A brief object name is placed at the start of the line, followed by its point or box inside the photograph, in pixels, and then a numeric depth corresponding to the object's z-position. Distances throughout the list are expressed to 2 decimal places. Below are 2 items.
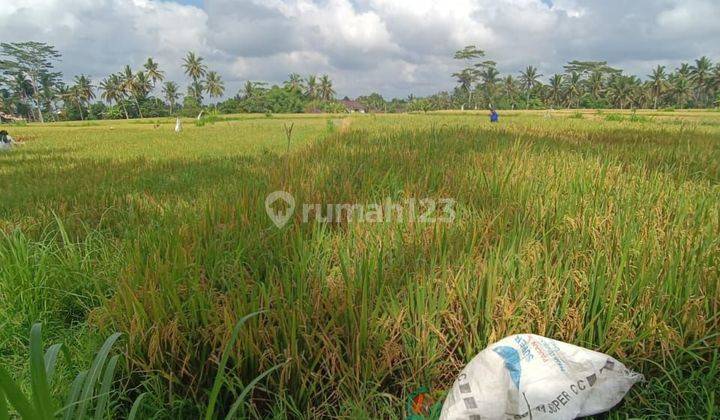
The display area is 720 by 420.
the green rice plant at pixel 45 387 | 0.62
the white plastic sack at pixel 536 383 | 0.90
